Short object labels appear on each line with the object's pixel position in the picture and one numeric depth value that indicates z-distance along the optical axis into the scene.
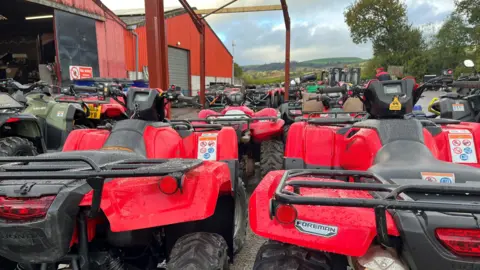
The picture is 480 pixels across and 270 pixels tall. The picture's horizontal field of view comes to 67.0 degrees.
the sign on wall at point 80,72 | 15.73
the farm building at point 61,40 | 15.30
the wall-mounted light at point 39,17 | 18.19
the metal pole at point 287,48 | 10.12
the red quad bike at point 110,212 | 1.73
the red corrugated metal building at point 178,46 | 19.81
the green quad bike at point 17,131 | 4.99
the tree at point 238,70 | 51.80
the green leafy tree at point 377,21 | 40.03
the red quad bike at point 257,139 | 5.16
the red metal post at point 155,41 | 6.44
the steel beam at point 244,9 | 11.69
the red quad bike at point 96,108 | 7.38
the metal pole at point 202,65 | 10.40
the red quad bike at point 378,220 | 1.39
